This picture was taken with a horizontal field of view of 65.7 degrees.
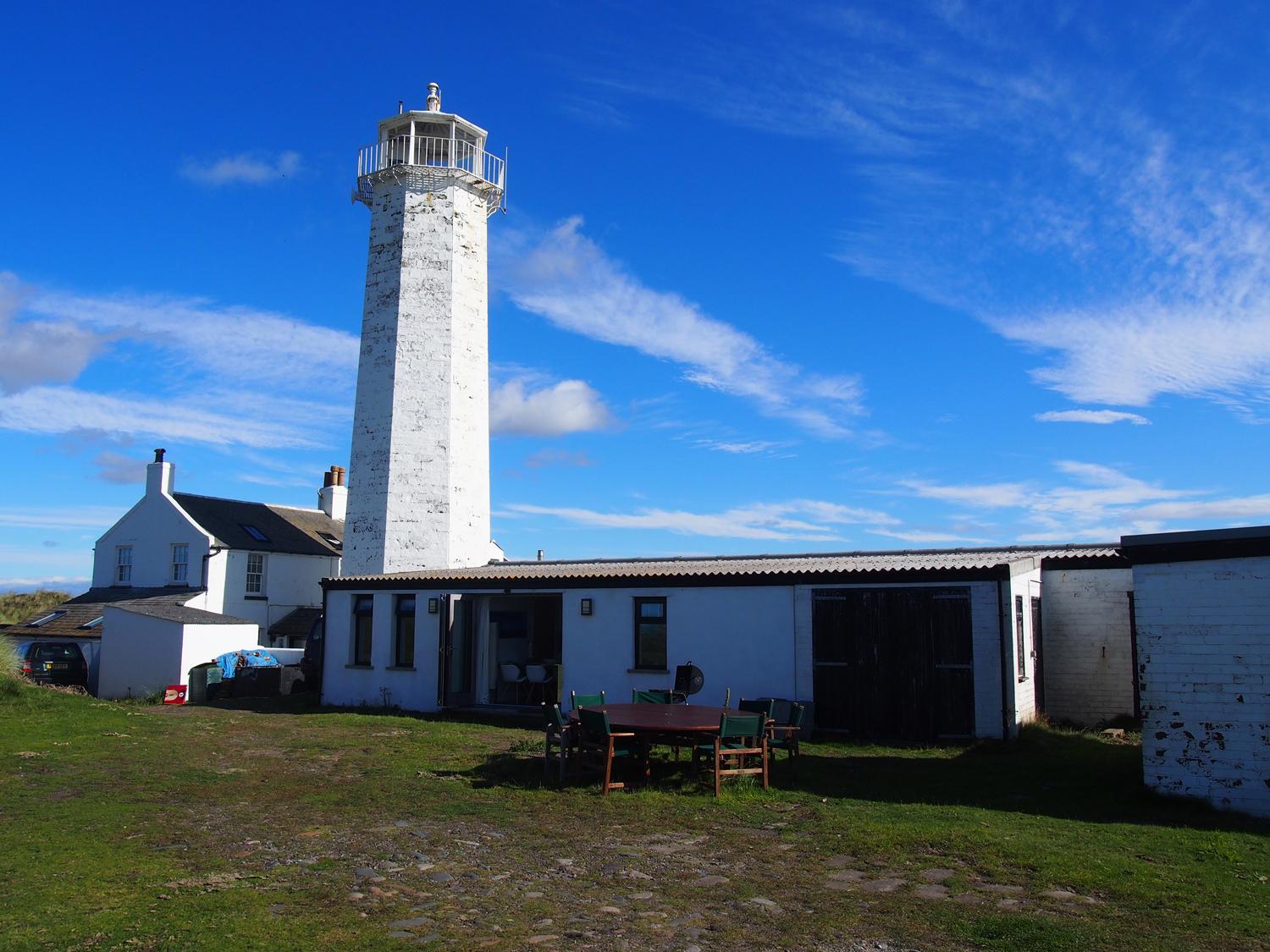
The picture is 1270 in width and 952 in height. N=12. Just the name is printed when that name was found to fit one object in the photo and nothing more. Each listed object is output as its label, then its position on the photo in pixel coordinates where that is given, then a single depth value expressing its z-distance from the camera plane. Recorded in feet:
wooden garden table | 35.94
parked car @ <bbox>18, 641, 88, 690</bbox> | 81.35
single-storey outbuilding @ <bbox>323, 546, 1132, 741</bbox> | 48.98
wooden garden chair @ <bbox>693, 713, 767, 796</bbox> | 35.88
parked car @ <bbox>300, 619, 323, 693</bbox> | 79.97
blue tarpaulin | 78.54
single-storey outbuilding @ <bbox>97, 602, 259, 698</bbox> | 77.36
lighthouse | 83.87
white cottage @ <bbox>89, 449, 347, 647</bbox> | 98.27
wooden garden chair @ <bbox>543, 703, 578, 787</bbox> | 38.52
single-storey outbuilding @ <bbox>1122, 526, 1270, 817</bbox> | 31.65
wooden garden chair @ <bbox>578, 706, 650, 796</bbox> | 36.40
